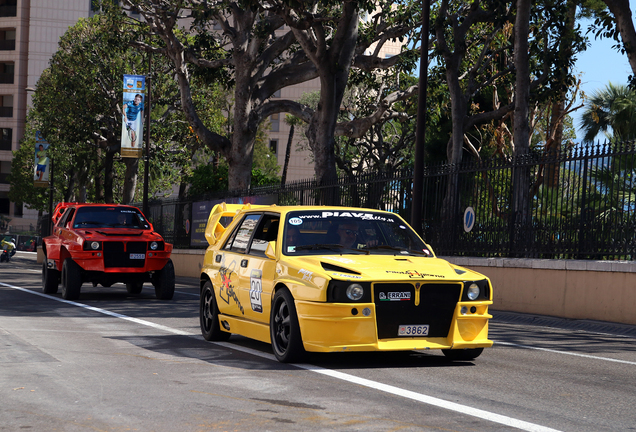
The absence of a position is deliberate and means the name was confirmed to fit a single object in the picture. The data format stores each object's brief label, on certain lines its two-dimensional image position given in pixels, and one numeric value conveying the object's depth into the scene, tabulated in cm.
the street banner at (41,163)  4912
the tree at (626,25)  1720
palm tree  2895
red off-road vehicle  1634
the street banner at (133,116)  3222
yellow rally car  747
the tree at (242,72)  2825
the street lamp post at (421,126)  1795
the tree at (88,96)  4147
